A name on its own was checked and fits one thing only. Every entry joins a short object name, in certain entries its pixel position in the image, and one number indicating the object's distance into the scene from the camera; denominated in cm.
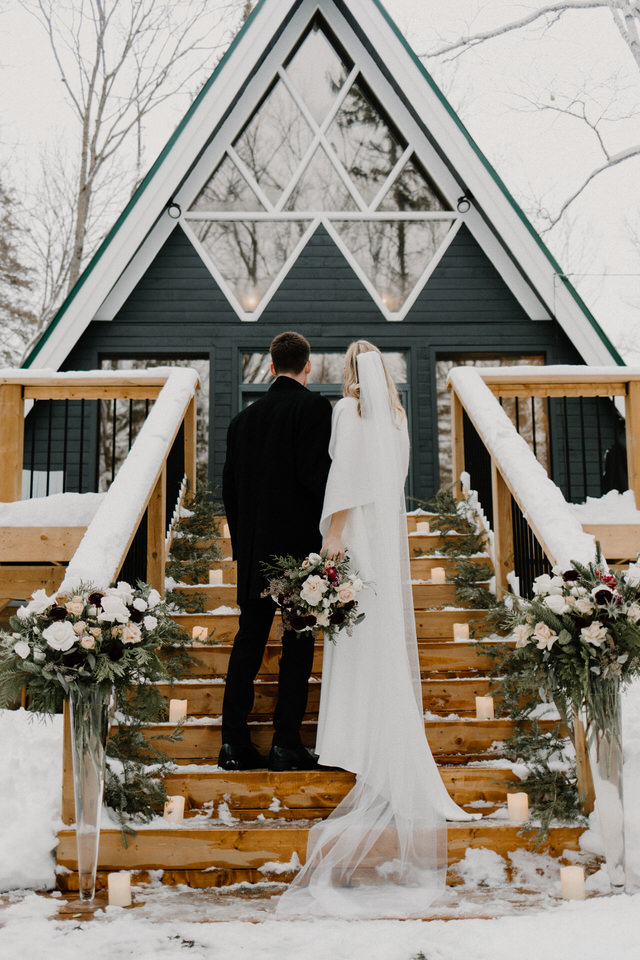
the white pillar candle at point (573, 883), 280
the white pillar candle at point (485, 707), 394
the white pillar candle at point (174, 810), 326
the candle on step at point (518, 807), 326
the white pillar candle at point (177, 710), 390
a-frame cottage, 797
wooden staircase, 311
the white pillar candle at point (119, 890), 281
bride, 293
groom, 363
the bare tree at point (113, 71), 1530
